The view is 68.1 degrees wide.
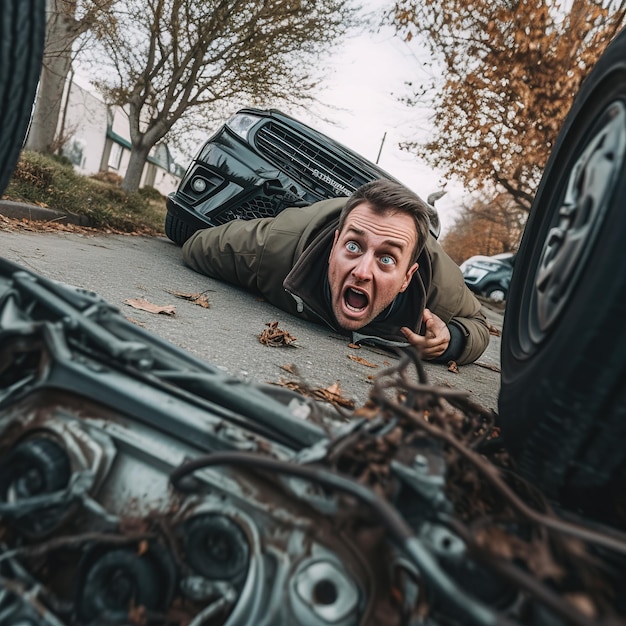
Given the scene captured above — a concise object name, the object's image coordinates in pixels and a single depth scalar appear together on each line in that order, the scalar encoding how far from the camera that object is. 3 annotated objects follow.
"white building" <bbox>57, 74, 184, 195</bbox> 24.08
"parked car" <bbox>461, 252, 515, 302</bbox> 12.30
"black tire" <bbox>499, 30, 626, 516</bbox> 0.65
